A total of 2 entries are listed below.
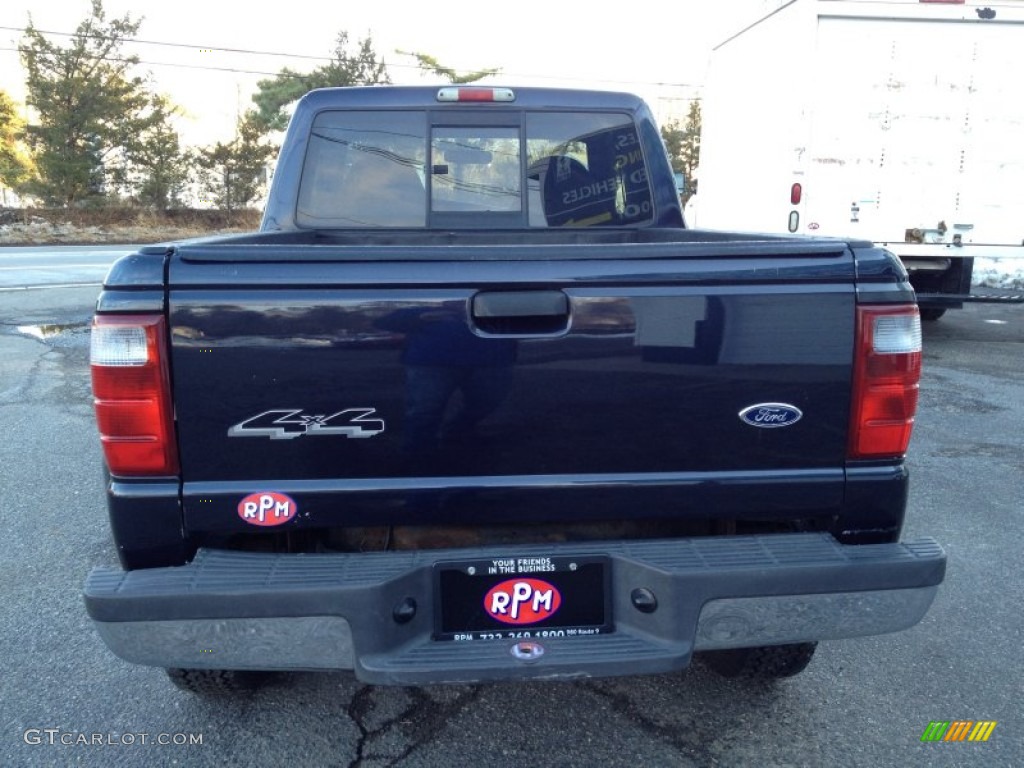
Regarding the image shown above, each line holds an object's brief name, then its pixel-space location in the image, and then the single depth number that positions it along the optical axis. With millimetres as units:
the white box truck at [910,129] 8461
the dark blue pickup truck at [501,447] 1909
